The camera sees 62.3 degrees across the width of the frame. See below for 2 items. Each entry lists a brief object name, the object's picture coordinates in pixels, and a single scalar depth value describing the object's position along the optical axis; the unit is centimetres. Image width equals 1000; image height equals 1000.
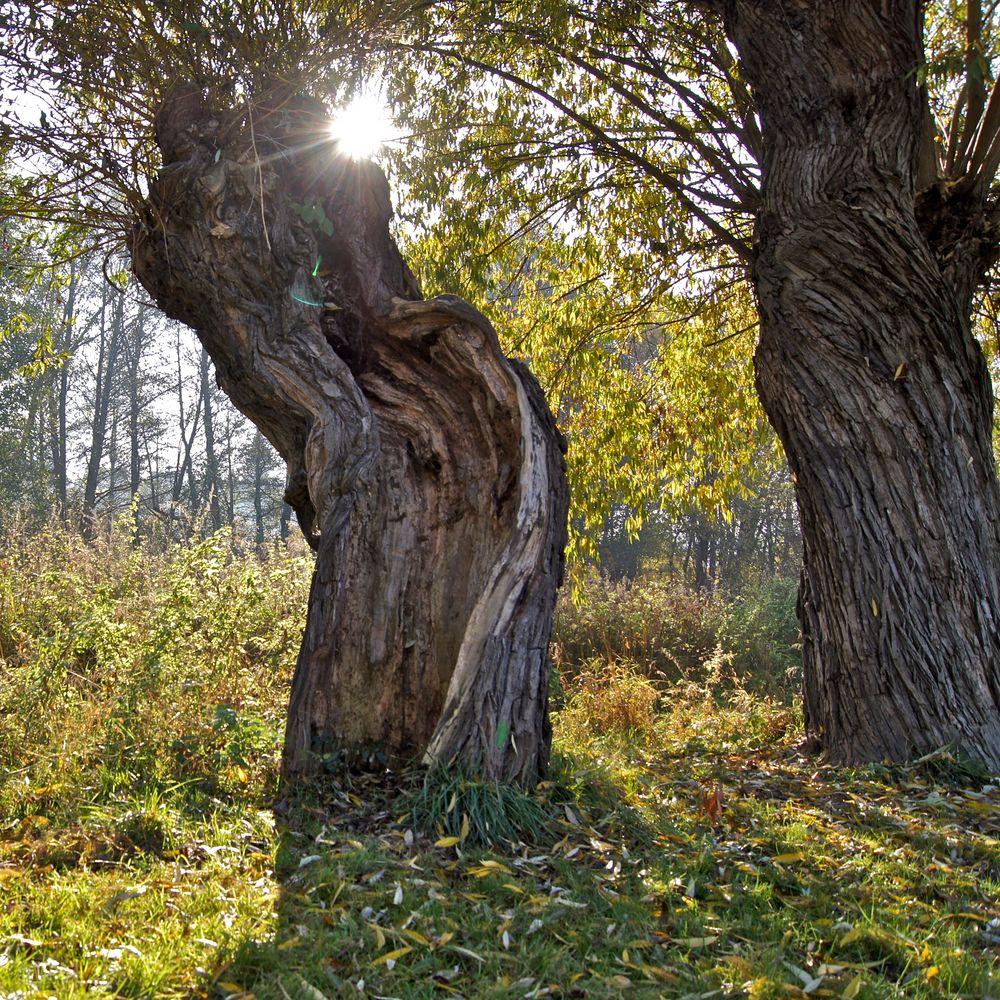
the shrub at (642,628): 1160
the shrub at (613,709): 682
